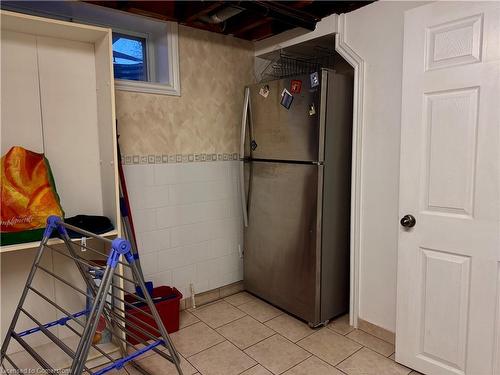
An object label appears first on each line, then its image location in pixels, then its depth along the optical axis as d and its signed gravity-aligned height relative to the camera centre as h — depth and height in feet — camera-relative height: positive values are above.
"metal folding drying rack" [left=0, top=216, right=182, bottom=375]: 4.66 -2.40
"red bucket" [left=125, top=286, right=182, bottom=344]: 7.75 -3.56
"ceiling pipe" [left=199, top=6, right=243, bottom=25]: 7.97 +3.20
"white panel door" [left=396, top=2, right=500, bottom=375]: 5.49 -0.65
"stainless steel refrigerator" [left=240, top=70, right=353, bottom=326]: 7.93 -0.84
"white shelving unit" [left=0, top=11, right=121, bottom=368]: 6.48 +0.69
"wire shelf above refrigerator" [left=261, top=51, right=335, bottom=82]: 10.37 +2.58
